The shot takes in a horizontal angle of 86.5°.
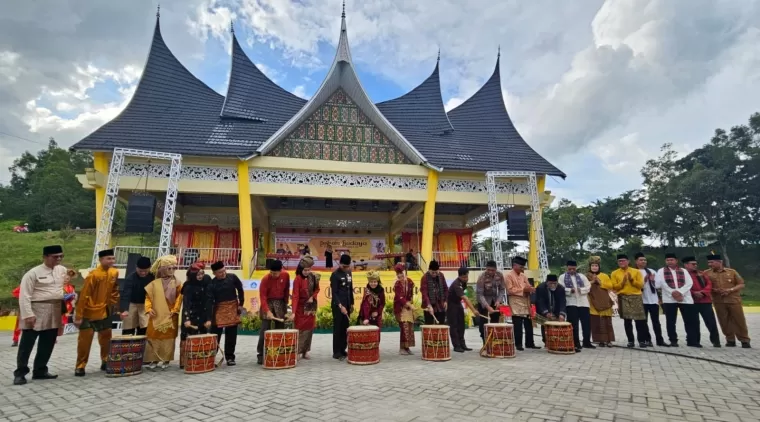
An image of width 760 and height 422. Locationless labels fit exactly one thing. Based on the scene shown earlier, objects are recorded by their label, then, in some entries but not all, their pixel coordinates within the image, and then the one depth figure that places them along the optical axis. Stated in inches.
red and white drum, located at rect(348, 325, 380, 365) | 216.4
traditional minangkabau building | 526.9
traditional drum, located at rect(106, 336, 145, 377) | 189.9
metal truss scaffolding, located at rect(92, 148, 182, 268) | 469.4
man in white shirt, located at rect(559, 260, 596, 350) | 273.9
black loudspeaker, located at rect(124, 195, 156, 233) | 474.9
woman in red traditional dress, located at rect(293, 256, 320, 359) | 232.2
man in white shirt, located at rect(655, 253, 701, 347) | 274.7
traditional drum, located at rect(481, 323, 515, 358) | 229.5
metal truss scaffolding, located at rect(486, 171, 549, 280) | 556.1
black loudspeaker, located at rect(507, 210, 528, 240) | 570.3
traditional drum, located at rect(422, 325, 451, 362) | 221.8
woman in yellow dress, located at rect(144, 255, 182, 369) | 207.2
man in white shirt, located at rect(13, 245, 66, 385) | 183.8
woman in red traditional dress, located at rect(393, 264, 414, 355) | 251.6
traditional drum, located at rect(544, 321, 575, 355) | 244.7
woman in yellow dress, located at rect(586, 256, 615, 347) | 279.3
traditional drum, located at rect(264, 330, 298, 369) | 203.2
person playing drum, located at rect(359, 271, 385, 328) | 244.7
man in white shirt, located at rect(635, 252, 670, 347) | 281.0
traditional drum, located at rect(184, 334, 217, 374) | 195.0
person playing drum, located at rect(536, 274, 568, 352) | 262.7
